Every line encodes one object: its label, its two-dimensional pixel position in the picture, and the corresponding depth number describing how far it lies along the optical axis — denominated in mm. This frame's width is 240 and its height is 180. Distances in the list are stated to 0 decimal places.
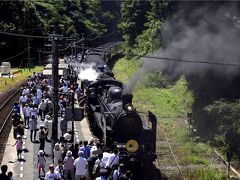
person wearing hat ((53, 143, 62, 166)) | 15974
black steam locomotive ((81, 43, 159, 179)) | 16750
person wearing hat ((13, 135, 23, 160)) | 18400
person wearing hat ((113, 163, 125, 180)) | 13430
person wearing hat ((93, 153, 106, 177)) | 14281
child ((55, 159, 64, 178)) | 14258
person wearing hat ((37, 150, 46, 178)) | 16481
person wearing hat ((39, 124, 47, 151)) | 19167
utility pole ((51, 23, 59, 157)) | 17047
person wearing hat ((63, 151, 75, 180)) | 14609
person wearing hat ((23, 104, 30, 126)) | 23128
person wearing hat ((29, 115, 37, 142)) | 21641
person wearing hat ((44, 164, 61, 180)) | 13219
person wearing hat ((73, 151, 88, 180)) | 14047
